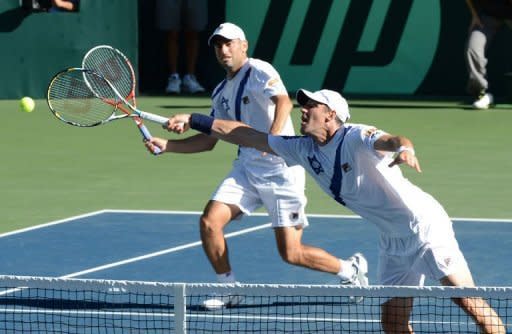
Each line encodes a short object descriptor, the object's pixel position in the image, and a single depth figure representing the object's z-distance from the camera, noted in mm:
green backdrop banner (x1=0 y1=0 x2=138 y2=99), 43250
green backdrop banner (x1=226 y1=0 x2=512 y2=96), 43812
